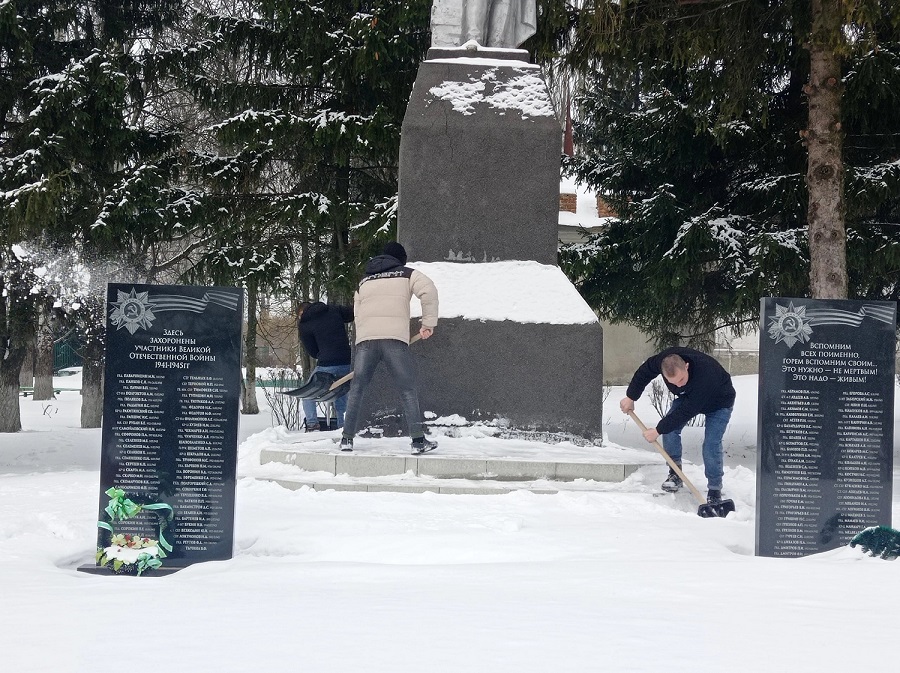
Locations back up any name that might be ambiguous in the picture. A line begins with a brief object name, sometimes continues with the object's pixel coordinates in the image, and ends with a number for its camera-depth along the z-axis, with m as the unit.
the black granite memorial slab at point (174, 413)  4.77
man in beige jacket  6.64
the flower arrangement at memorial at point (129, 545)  4.64
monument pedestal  7.89
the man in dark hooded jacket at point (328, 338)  8.95
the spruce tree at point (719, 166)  9.94
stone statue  8.55
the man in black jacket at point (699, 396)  6.26
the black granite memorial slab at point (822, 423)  5.10
